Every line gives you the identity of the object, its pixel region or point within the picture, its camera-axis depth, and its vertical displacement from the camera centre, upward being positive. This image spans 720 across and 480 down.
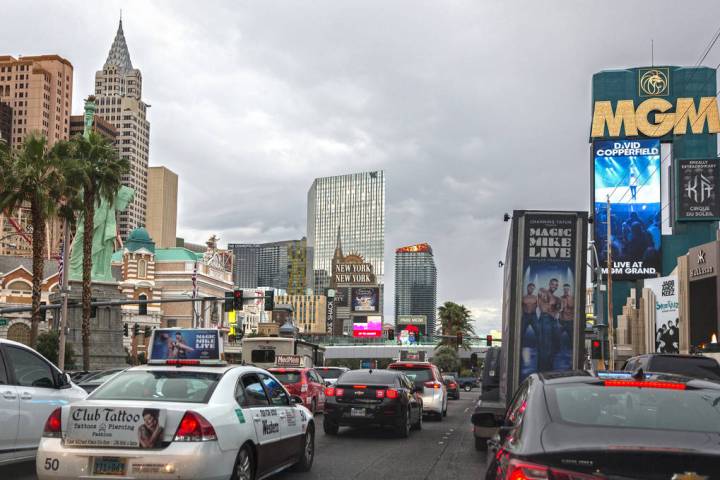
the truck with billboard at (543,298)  13.93 +0.15
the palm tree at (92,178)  36.94 +5.93
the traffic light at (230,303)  37.88 +0.04
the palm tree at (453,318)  86.25 -1.33
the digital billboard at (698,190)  68.56 +10.30
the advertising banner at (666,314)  55.56 -0.49
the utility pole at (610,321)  39.47 -0.75
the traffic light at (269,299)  38.75 +0.26
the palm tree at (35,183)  32.09 +4.88
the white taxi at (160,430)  7.52 -1.25
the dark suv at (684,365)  14.54 -1.07
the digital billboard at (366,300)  185.25 +1.18
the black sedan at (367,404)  16.34 -2.05
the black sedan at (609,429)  4.33 -0.74
